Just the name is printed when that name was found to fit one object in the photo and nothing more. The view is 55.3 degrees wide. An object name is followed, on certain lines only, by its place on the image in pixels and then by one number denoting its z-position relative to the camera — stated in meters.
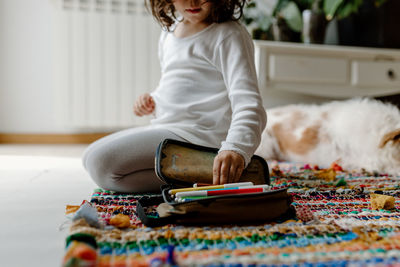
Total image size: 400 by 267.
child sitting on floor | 0.80
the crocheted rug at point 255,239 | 0.43
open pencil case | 0.56
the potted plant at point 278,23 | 1.76
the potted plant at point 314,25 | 1.77
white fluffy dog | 1.17
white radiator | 1.91
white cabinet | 1.68
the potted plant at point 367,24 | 2.00
